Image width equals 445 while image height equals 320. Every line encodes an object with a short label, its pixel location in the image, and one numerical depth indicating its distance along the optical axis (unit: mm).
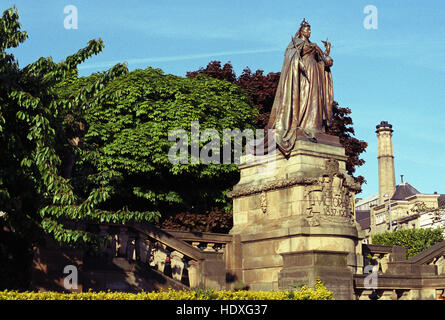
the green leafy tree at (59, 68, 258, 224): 29469
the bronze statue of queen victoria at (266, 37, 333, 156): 22719
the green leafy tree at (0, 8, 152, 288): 13883
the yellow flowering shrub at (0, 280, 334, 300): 12219
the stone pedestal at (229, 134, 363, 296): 20641
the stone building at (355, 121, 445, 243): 92188
